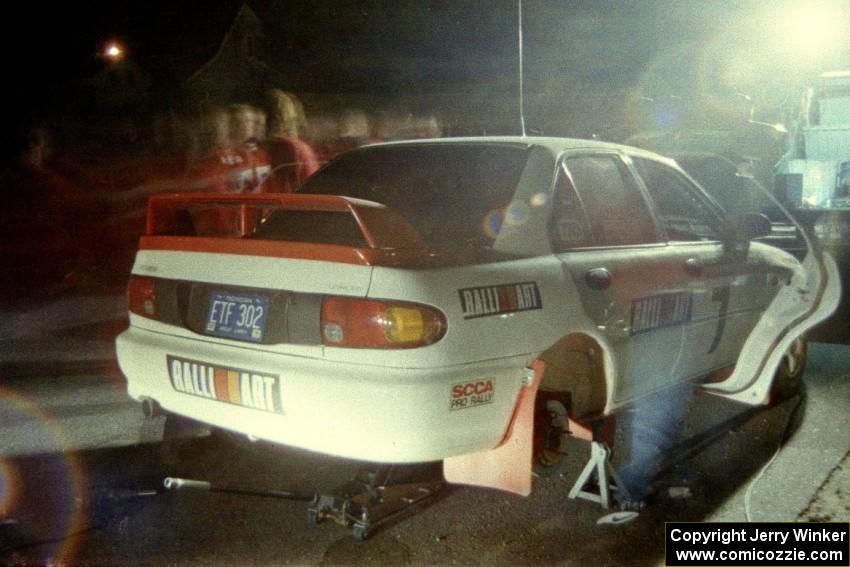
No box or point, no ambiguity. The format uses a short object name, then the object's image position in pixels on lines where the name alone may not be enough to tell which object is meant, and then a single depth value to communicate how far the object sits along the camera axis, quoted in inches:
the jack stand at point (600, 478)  146.6
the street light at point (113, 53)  778.2
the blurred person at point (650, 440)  155.4
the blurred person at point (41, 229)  420.8
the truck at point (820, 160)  437.7
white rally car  116.2
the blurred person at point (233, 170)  426.3
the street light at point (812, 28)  917.8
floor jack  127.3
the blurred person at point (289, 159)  429.4
